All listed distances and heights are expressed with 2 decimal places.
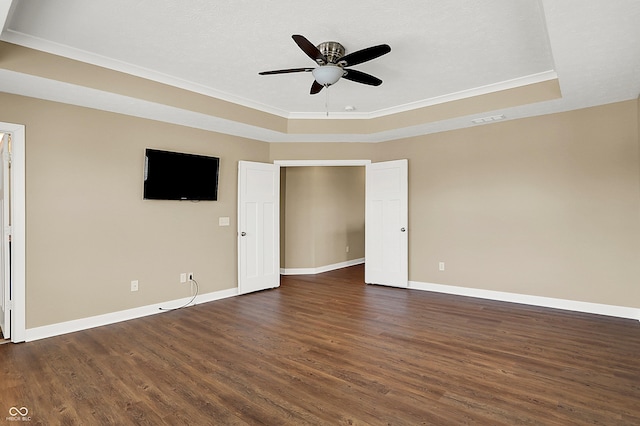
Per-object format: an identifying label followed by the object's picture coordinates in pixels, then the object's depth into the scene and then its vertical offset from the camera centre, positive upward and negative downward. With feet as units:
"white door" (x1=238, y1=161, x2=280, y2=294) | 17.51 -0.72
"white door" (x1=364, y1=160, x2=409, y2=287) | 18.57 -0.65
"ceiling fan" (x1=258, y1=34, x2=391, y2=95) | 8.91 +4.19
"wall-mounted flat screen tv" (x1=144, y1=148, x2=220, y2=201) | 14.02 +1.63
